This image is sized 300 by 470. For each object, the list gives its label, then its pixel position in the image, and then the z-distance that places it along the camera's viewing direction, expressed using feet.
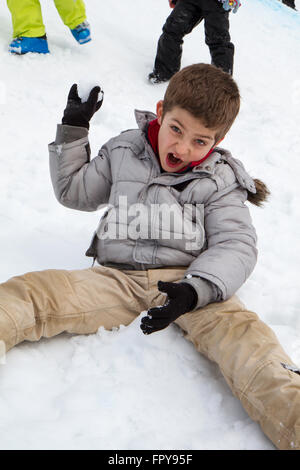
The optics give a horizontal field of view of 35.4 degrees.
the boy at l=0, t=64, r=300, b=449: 4.83
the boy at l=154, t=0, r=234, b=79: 12.12
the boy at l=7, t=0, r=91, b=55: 11.82
